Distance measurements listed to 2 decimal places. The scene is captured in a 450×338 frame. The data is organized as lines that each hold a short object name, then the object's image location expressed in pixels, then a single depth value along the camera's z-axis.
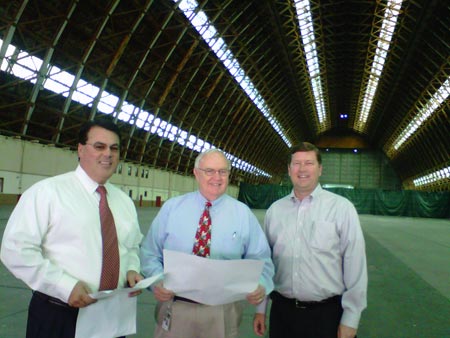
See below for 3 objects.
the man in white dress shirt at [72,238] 2.34
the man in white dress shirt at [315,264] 3.11
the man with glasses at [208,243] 2.83
